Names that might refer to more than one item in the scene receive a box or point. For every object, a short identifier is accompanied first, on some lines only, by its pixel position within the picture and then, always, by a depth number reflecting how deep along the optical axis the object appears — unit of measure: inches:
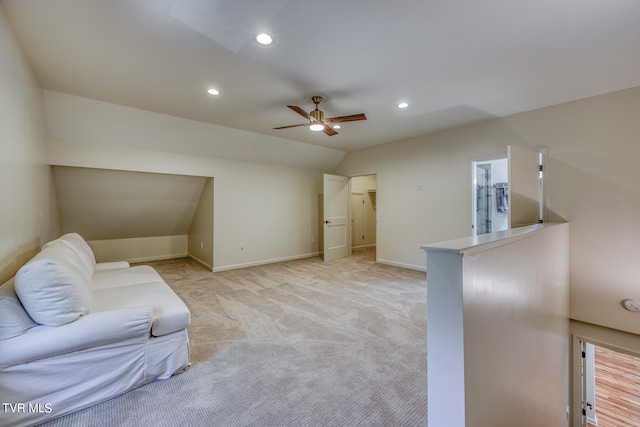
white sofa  57.9
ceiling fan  117.3
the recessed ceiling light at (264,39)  78.3
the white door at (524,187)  119.0
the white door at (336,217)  232.7
